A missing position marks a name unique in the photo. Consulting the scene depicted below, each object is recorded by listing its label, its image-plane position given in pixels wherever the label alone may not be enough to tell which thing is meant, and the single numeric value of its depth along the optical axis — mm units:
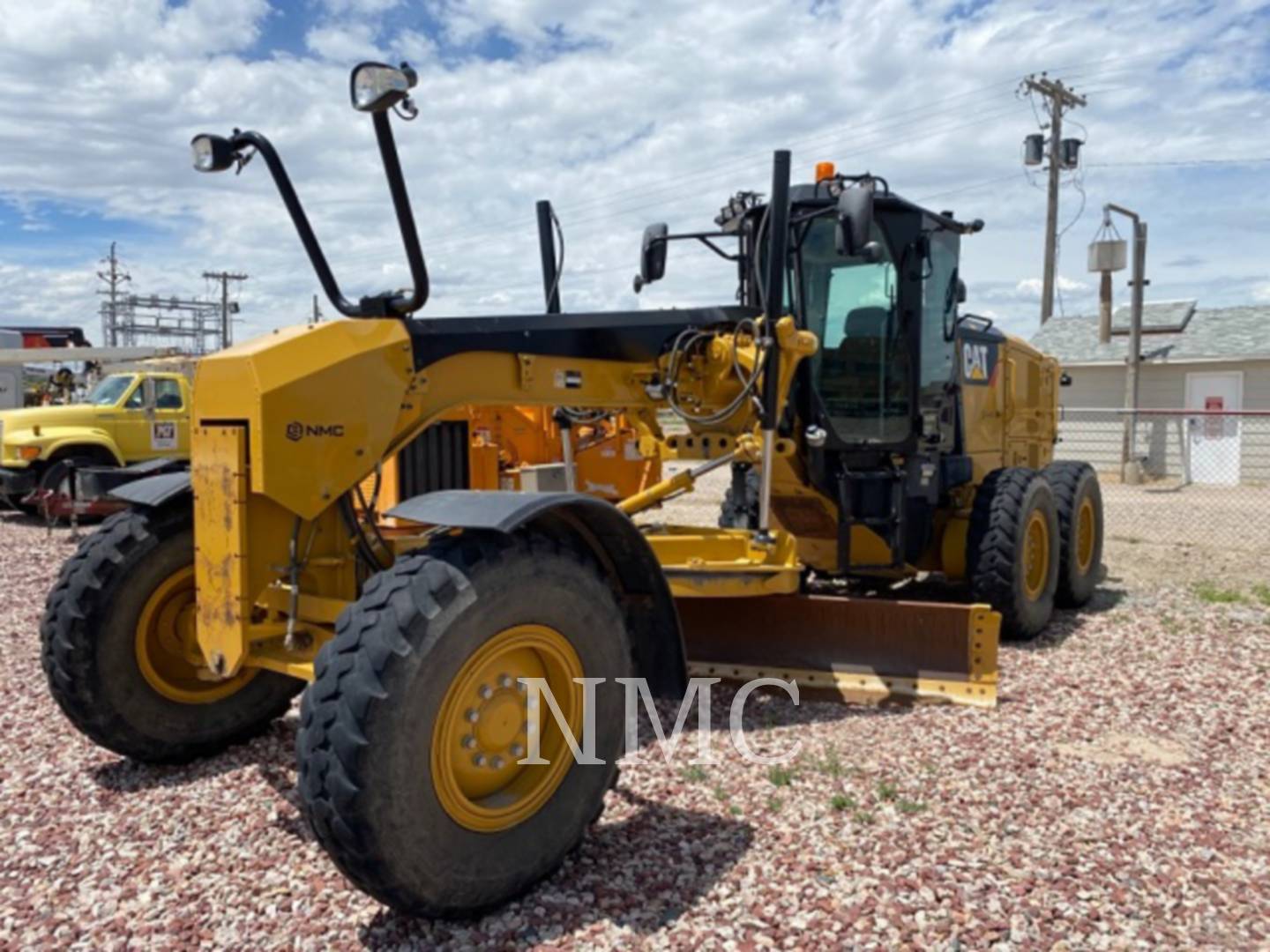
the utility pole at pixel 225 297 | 52462
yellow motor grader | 3211
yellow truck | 14516
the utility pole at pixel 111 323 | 56438
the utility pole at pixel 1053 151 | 25422
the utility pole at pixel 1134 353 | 19156
